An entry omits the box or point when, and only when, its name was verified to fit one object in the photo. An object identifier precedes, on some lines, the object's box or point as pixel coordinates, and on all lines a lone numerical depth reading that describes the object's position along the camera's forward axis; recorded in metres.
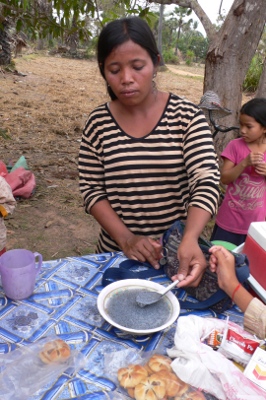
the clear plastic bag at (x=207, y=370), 0.93
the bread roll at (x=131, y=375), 0.96
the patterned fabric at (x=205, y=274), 1.23
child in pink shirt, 2.39
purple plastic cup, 1.24
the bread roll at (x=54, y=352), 1.03
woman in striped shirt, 1.45
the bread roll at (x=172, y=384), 0.93
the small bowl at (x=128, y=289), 1.10
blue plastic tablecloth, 0.98
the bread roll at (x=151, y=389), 0.91
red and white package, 1.01
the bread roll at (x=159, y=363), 1.00
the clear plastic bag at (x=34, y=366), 0.95
